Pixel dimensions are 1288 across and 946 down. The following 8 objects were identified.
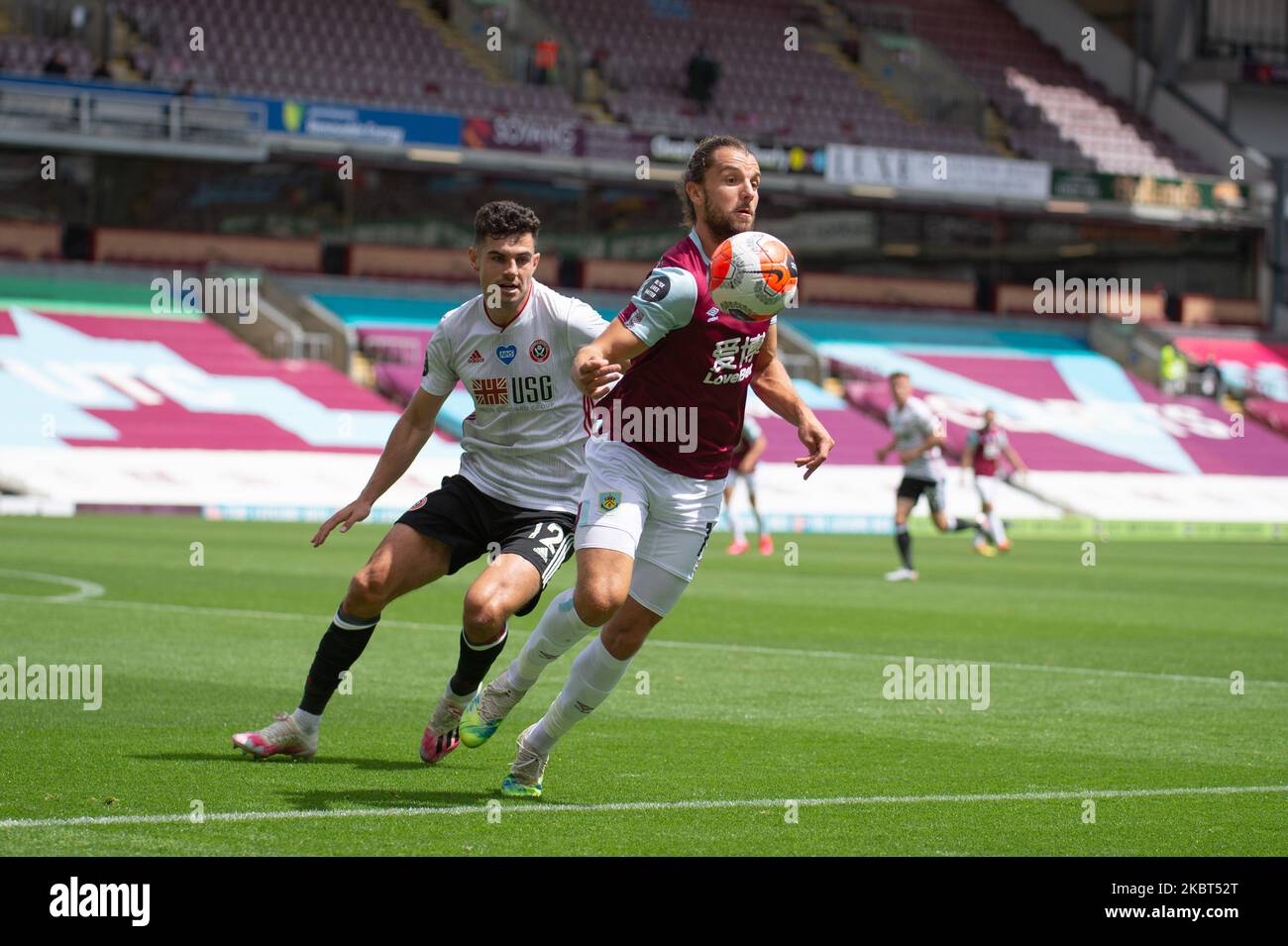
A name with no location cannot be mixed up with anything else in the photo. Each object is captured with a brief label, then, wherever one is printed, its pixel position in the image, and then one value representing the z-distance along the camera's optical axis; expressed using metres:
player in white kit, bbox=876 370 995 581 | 21.59
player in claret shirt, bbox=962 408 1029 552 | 27.91
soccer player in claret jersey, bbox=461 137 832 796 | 7.26
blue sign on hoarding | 42.25
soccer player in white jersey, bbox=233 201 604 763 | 8.05
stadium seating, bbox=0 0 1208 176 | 44.06
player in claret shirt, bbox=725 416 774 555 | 26.02
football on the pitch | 6.96
